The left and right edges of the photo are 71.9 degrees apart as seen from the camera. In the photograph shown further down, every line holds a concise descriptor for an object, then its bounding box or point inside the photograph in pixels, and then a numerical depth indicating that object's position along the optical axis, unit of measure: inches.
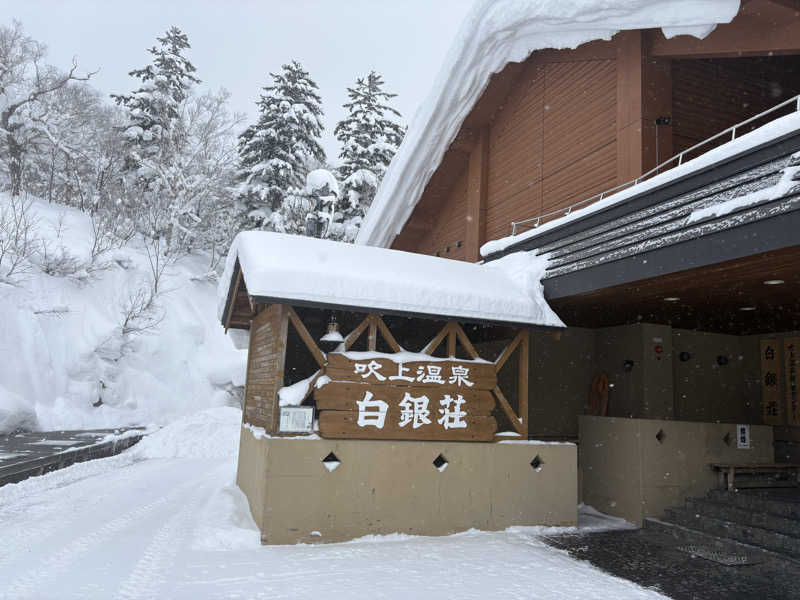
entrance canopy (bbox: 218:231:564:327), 254.2
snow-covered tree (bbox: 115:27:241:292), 1106.7
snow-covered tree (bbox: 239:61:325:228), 1050.1
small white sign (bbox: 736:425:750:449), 322.0
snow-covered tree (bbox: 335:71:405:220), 1016.2
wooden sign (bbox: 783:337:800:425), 363.9
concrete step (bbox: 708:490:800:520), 256.8
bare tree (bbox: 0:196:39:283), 734.5
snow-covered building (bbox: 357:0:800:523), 229.8
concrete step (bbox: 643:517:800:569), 230.7
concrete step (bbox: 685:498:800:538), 246.6
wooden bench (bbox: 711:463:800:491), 306.8
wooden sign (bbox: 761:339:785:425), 376.8
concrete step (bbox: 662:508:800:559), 235.1
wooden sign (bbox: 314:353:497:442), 263.6
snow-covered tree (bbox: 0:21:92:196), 1045.8
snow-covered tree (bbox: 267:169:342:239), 1000.2
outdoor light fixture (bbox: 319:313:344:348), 278.2
